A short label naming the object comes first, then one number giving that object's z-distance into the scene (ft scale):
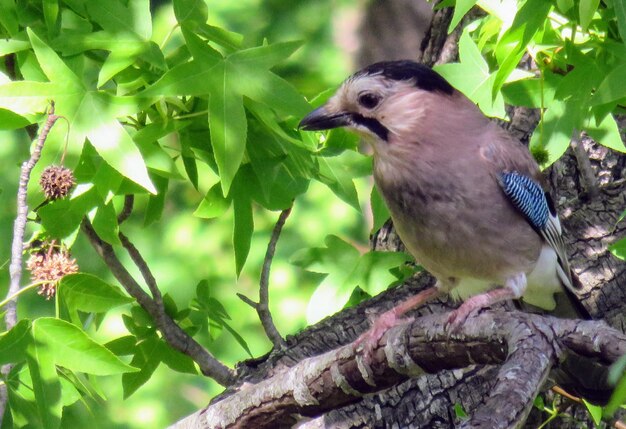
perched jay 14.71
